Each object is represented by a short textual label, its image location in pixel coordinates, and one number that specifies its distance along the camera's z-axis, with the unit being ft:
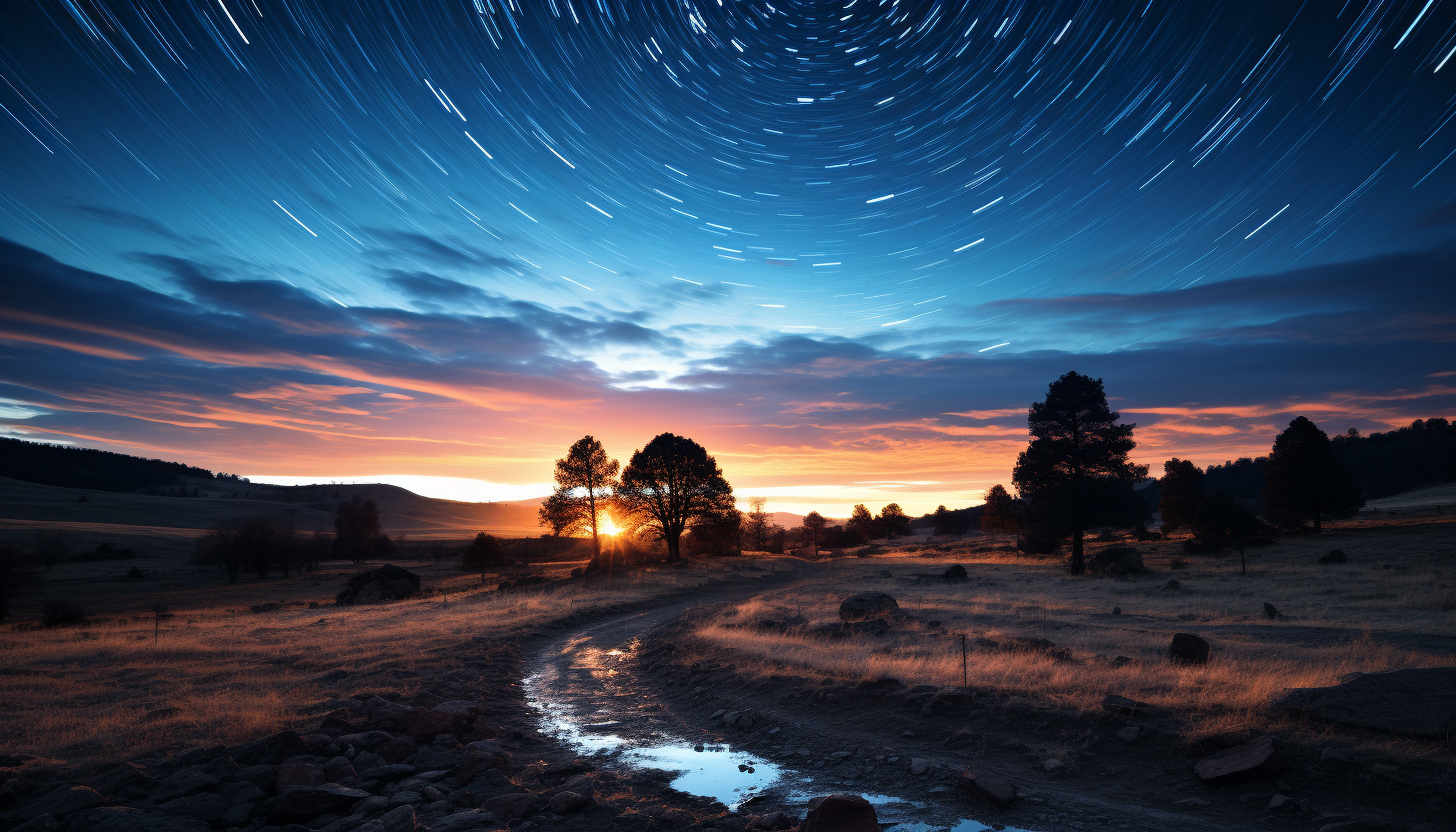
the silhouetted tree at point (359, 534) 298.56
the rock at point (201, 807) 24.58
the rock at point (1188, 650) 47.47
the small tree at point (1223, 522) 145.69
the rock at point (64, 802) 23.61
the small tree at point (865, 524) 426.51
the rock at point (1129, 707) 32.71
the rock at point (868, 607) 79.05
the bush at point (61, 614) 112.47
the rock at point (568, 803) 26.48
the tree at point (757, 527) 376.48
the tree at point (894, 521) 435.12
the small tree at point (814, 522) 396.04
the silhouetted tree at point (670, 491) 204.03
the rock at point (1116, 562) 123.95
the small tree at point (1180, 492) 215.72
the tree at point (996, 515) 303.40
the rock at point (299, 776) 27.55
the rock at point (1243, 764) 25.68
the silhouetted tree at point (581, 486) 195.31
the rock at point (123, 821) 21.15
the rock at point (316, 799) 25.49
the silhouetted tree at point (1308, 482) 165.89
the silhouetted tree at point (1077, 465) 128.67
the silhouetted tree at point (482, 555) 222.69
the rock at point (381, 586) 144.97
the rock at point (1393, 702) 26.73
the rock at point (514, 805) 26.14
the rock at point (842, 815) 22.16
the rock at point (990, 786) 25.96
